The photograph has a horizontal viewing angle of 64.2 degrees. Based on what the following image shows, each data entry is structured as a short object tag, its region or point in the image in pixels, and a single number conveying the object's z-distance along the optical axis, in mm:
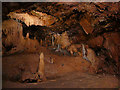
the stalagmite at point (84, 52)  10253
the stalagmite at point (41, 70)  5339
